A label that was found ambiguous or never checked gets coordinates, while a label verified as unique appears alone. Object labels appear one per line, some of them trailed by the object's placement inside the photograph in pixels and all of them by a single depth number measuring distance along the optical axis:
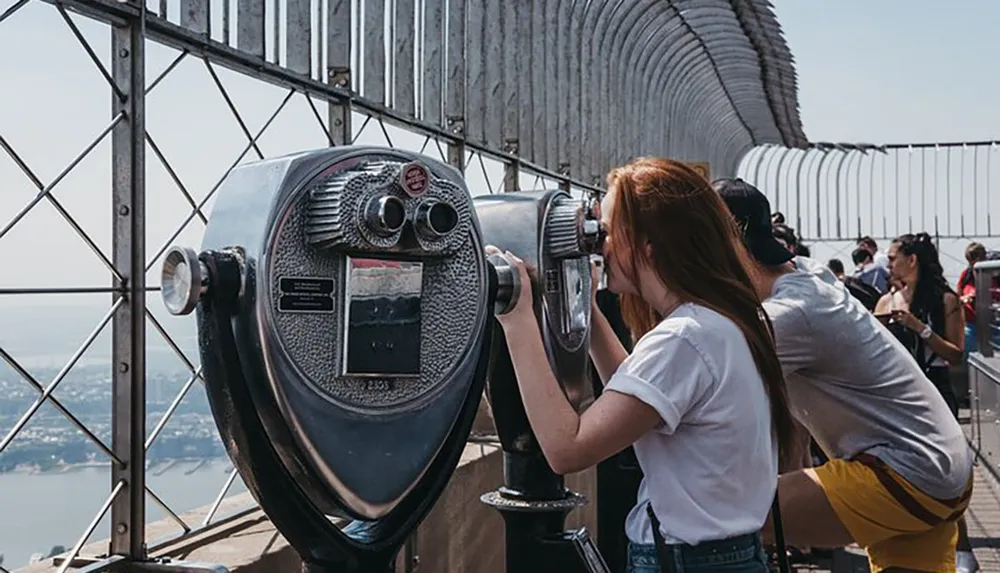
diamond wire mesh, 2.63
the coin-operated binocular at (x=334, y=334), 2.11
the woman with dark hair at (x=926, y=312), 6.12
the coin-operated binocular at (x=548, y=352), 2.86
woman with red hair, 2.34
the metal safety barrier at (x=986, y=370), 7.66
